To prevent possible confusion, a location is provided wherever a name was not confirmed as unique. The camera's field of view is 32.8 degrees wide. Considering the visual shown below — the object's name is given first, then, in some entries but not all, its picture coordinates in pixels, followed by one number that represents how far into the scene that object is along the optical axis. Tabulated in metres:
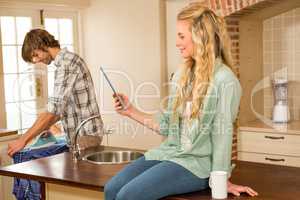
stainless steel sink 3.19
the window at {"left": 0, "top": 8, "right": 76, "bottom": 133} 4.72
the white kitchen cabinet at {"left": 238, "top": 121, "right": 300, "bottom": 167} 4.30
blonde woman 2.20
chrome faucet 3.03
